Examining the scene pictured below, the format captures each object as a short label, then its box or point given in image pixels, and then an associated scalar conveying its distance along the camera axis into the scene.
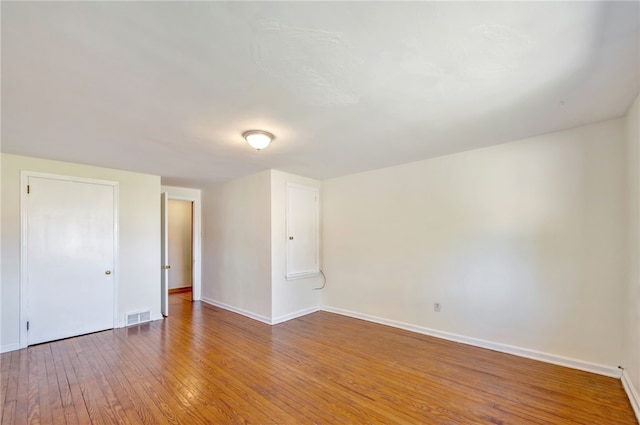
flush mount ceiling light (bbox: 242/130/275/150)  2.83
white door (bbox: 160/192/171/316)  4.84
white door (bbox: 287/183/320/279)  4.84
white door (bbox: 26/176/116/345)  3.69
